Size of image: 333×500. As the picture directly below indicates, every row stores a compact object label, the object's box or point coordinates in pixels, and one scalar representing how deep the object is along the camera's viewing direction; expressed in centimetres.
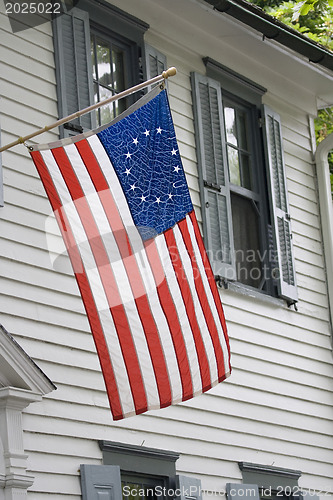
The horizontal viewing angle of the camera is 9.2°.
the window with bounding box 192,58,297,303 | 1913
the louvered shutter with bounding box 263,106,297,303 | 2042
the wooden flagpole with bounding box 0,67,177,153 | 1248
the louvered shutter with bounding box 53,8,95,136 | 1640
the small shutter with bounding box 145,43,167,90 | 1839
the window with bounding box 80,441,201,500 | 1474
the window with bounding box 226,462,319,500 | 1792
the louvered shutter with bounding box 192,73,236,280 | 1885
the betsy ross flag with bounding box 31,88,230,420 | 1249
